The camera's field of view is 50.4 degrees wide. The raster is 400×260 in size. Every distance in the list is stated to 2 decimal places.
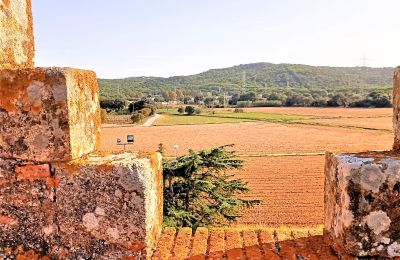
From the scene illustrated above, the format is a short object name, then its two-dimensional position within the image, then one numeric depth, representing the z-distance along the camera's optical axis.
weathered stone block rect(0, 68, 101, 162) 2.63
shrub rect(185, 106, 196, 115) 91.25
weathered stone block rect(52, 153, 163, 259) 2.73
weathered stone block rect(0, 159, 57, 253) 2.72
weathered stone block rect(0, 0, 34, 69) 2.94
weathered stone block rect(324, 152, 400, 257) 2.61
